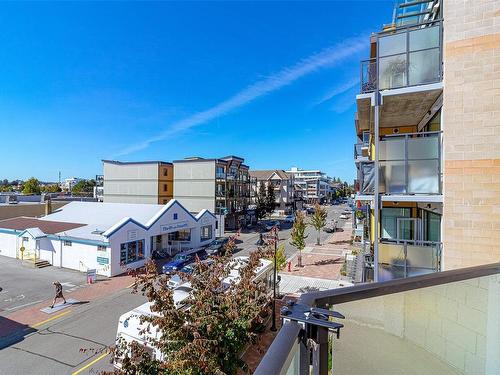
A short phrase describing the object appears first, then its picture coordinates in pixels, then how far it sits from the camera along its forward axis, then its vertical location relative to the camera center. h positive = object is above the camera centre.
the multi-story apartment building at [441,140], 5.69 +1.18
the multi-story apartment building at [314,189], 94.06 +0.62
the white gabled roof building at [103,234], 20.52 -3.84
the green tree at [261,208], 47.28 -3.07
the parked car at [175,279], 15.35 -5.15
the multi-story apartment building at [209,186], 38.75 +0.53
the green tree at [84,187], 86.89 +0.11
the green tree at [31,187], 65.56 -0.11
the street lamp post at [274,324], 10.54 -5.45
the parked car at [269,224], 41.91 -5.56
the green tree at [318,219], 29.69 -2.99
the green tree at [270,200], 49.28 -1.77
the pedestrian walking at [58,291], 14.30 -5.39
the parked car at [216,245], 26.20 -5.86
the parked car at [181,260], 21.17 -5.78
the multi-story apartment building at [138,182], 40.09 +0.94
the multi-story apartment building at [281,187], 65.38 +0.79
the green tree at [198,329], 4.62 -2.57
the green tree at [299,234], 22.52 -3.53
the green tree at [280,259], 17.64 -4.42
